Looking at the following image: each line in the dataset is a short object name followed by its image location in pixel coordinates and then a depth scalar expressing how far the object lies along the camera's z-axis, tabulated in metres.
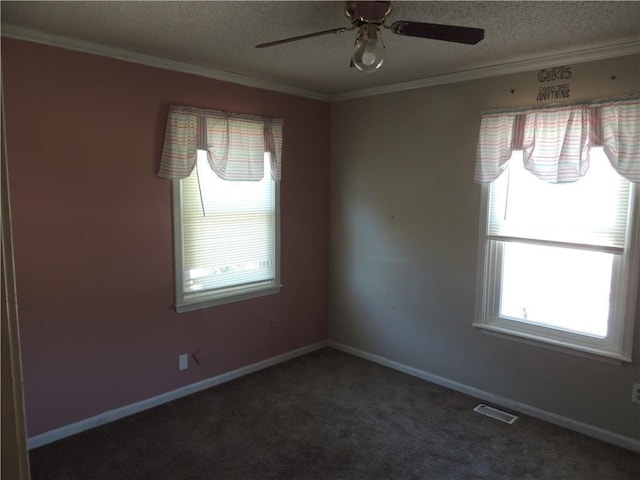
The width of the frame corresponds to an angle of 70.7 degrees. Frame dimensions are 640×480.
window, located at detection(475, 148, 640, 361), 2.80
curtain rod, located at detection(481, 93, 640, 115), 2.65
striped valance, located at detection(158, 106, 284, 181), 3.16
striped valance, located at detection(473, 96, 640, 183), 2.65
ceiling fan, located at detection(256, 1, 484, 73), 1.85
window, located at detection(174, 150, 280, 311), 3.36
